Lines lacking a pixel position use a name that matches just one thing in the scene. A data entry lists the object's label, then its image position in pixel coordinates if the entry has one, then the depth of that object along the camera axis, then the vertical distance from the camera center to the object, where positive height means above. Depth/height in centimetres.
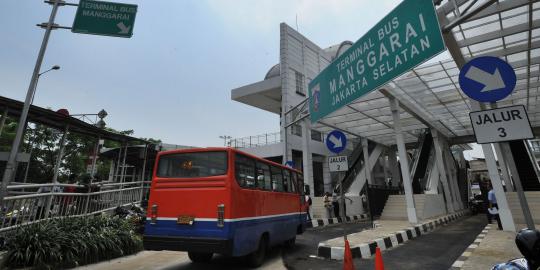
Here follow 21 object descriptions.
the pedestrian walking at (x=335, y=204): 1712 +14
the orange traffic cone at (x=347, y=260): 480 -85
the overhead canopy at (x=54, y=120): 816 +279
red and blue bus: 545 +5
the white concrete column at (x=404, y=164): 1302 +187
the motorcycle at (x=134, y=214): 884 -18
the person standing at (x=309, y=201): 1477 +28
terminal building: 1002 +526
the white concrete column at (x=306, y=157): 1665 +272
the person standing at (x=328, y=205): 1580 +8
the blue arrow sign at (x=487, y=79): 342 +147
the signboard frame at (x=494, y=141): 299 +76
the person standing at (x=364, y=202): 1998 +28
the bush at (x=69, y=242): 538 -66
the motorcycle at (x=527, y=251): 211 -32
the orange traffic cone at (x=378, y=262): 412 -75
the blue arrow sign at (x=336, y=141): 734 +160
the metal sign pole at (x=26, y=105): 621 +231
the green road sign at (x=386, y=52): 523 +315
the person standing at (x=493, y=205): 995 -1
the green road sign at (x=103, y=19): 789 +494
